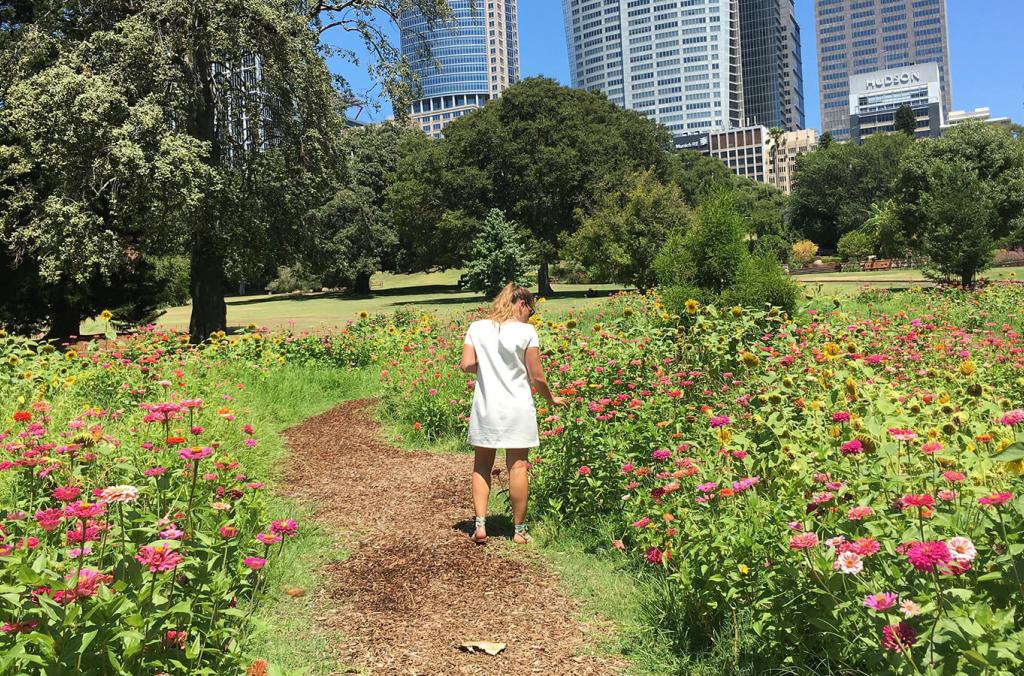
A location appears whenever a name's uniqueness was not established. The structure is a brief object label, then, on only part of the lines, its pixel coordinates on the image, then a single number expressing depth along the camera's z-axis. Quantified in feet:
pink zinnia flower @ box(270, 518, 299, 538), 9.16
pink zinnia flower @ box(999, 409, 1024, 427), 8.63
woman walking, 14.82
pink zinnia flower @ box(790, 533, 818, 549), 6.99
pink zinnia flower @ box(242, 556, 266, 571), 8.15
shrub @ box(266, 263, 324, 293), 173.58
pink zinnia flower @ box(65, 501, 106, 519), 7.39
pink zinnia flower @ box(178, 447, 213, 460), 9.23
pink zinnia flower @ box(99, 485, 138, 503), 7.38
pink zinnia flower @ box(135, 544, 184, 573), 7.10
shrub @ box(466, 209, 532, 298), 111.45
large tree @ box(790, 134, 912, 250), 250.98
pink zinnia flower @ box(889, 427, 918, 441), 8.96
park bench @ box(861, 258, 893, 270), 181.27
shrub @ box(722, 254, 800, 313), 32.94
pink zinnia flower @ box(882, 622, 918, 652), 6.12
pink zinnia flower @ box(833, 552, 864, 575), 6.27
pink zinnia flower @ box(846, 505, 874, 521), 7.32
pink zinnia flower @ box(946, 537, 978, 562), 5.81
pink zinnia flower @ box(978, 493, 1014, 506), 6.75
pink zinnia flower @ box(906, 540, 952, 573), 5.74
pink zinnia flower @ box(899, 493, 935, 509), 6.59
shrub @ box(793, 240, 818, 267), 217.15
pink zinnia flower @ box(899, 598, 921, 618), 5.94
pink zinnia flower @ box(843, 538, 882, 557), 6.50
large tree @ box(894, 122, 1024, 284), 68.80
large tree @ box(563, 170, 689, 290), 97.76
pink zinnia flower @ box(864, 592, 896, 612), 6.05
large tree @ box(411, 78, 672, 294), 125.29
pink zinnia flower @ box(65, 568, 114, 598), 6.54
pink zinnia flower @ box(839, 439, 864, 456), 8.95
